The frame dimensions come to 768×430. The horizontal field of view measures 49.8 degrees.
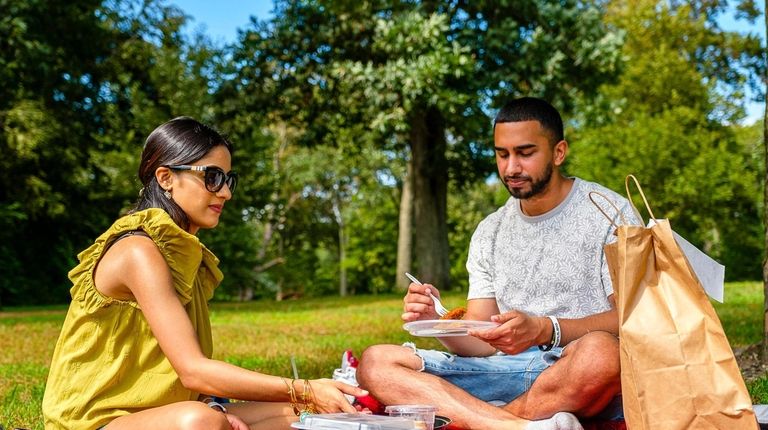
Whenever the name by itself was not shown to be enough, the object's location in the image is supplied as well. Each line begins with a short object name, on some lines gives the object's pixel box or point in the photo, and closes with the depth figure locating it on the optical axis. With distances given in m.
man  3.56
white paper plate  3.43
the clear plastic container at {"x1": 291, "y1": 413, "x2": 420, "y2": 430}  2.69
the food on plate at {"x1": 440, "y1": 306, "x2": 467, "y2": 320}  3.95
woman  2.79
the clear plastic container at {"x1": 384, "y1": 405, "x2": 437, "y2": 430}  3.10
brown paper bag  2.87
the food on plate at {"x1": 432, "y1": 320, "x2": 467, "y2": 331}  3.41
